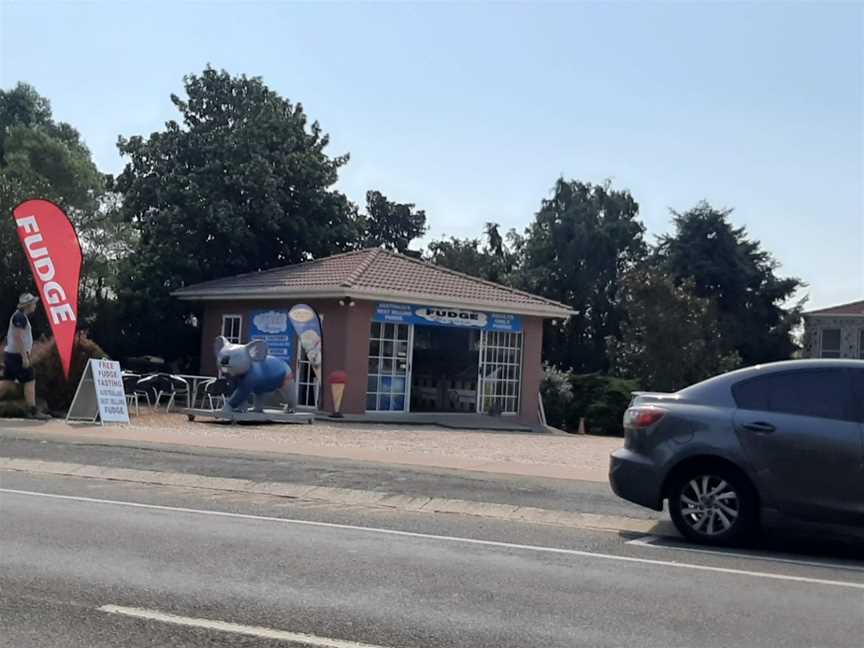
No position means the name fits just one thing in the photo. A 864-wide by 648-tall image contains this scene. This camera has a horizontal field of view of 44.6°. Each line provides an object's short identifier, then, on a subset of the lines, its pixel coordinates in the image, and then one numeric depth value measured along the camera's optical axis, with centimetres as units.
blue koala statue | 1962
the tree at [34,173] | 2669
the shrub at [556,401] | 2828
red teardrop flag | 1933
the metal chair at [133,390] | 2255
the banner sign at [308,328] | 2281
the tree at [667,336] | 3381
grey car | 884
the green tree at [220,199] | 2838
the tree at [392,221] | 5172
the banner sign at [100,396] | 1850
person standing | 1883
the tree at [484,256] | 4553
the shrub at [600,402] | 2762
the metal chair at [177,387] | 2241
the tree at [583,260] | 4459
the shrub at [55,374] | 2027
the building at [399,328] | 2323
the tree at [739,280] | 4472
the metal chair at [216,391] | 2033
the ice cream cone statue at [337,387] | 2225
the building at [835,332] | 4378
